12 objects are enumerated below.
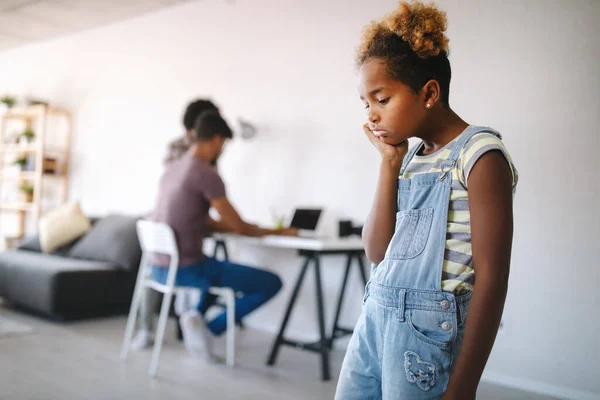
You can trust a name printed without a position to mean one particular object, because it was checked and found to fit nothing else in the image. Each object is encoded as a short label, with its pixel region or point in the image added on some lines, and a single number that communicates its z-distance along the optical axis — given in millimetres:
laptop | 3328
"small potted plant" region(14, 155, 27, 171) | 5691
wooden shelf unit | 5426
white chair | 2797
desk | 2773
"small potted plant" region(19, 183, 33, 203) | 5641
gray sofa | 3662
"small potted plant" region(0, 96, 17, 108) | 5738
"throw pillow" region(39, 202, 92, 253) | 4504
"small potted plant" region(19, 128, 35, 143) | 5648
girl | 856
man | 2928
